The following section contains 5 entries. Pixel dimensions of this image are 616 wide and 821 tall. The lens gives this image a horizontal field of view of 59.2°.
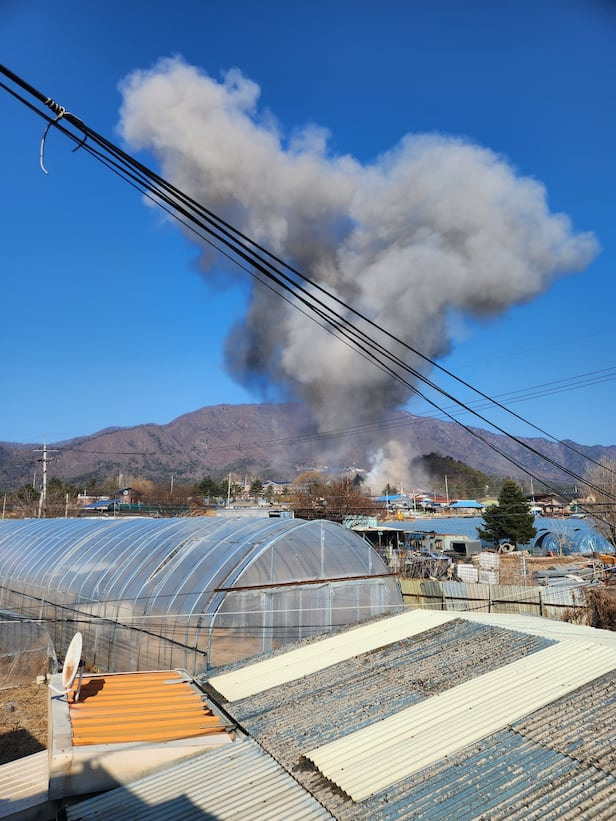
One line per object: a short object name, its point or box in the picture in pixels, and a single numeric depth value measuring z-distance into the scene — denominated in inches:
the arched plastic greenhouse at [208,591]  428.1
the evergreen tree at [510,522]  1695.4
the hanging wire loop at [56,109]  157.9
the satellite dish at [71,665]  304.2
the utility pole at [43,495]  1680.7
